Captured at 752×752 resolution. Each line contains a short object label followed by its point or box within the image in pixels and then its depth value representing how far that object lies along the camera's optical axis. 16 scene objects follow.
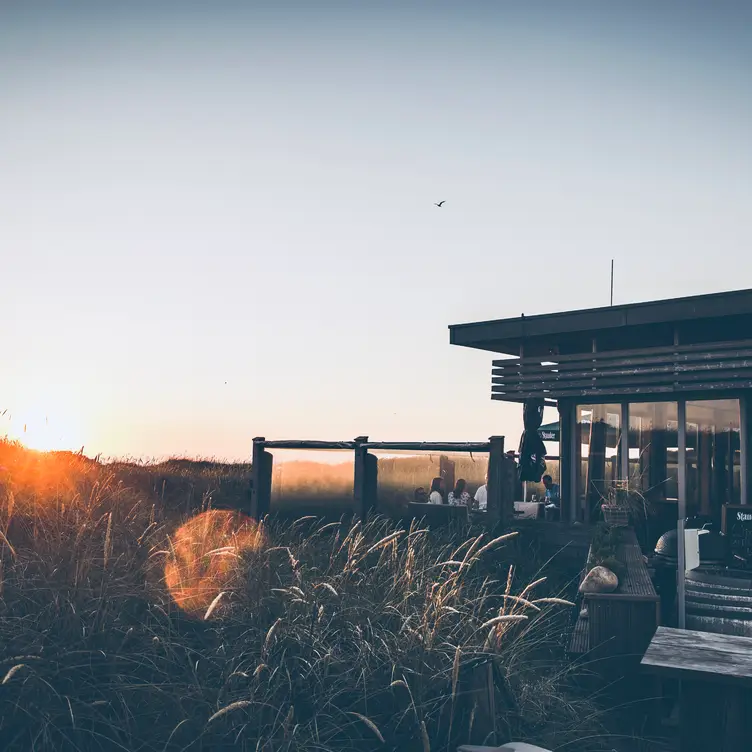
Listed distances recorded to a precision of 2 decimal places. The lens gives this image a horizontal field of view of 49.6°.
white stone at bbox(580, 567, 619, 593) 6.79
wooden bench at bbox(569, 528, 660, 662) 6.36
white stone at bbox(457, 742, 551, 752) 3.09
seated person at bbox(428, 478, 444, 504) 12.28
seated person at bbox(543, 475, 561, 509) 15.55
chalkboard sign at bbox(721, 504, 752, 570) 9.17
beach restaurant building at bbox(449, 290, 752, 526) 11.43
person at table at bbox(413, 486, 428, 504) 12.01
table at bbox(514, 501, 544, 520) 14.29
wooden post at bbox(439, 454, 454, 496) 13.68
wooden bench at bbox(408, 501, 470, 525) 9.89
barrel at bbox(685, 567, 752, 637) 7.61
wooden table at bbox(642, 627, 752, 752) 4.44
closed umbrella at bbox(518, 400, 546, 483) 13.30
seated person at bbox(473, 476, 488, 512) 13.07
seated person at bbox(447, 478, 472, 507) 13.02
